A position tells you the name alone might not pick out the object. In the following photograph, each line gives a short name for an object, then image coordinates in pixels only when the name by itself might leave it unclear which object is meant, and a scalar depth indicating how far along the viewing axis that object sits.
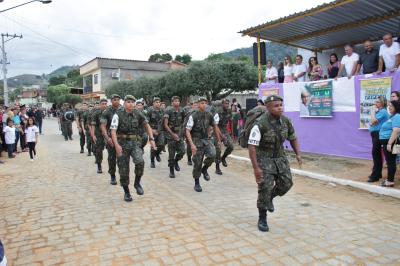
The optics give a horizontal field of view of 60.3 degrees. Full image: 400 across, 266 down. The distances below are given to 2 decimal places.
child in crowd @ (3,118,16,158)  12.50
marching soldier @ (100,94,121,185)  6.64
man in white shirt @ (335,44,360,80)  9.18
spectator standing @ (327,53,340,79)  10.00
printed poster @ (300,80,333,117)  9.67
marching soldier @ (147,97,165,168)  9.82
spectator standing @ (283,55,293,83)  11.38
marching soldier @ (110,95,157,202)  6.15
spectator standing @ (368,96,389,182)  6.84
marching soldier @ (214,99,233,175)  8.69
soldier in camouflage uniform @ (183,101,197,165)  9.09
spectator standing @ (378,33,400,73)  8.02
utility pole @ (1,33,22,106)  34.35
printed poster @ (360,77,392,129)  8.07
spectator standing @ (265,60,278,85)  12.18
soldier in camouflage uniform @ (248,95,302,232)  4.38
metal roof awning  9.16
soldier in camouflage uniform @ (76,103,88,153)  12.89
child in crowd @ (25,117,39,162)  11.48
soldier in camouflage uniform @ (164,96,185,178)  8.41
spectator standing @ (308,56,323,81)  10.25
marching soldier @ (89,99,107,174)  8.98
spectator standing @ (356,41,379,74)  8.67
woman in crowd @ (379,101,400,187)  6.21
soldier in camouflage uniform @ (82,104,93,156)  11.35
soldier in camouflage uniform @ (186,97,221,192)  6.80
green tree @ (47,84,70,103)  66.00
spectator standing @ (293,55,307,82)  11.05
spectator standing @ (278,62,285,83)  11.97
